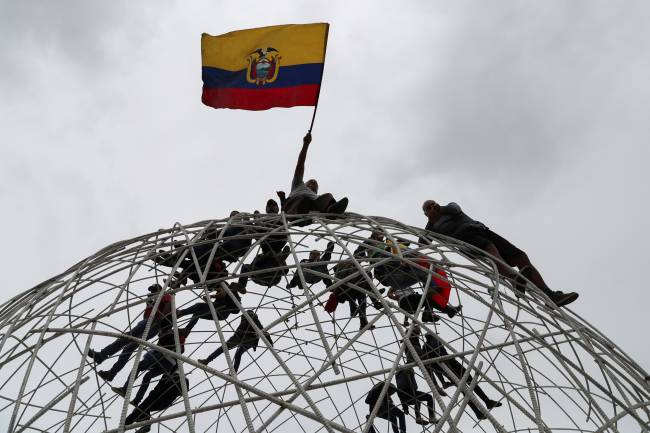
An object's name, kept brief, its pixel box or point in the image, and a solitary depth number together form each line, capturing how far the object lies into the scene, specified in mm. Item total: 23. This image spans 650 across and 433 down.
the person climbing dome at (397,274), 9184
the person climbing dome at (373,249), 8097
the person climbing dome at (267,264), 9680
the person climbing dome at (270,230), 8344
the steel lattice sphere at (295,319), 6074
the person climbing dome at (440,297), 9602
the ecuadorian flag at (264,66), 10250
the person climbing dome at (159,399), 9805
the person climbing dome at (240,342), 10367
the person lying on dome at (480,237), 8961
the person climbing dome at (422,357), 9759
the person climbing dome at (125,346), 8992
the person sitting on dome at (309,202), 9180
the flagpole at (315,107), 10098
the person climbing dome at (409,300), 10039
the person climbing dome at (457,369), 9795
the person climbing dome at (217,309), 9641
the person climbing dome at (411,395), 10716
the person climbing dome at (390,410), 10516
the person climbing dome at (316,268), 10008
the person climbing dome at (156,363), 9531
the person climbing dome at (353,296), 10031
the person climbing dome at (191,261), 8094
